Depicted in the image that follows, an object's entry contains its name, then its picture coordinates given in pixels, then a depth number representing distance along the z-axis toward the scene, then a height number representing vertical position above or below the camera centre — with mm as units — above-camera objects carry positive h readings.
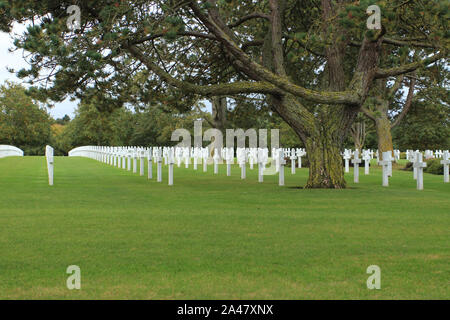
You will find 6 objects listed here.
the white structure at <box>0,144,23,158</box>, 54250 +846
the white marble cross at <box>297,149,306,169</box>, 36844 +60
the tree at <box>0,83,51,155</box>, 84000 +6085
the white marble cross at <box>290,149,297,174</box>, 29275 -54
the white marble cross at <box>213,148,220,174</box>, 29066 -400
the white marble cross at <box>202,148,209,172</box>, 31384 +225
